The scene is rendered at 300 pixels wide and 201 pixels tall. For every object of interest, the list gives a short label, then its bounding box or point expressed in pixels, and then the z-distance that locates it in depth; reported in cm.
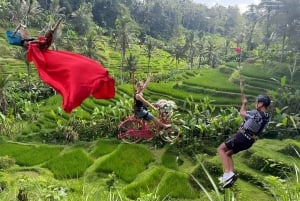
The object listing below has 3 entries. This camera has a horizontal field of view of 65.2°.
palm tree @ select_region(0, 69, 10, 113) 923
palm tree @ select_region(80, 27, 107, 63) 1662
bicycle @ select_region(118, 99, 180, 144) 400
